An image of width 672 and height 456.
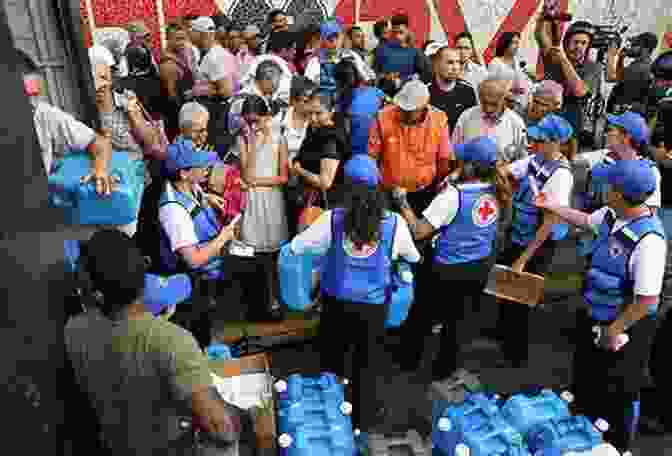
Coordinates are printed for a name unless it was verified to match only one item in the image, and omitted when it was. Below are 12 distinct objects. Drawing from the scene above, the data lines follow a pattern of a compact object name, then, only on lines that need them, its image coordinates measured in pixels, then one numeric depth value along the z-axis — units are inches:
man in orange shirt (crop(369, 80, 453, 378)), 146.9
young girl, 146.6
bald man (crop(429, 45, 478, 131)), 181.2
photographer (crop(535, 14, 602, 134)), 192.9
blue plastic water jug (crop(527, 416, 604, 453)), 91.8
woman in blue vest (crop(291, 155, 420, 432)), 106.3
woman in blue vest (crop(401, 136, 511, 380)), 120.0
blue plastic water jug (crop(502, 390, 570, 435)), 95.8
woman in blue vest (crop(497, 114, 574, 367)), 129.8
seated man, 65.8
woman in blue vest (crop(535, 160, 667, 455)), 100.7
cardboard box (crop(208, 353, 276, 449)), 104.9
